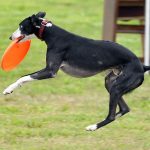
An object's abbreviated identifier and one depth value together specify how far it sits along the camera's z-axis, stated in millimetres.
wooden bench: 22172
